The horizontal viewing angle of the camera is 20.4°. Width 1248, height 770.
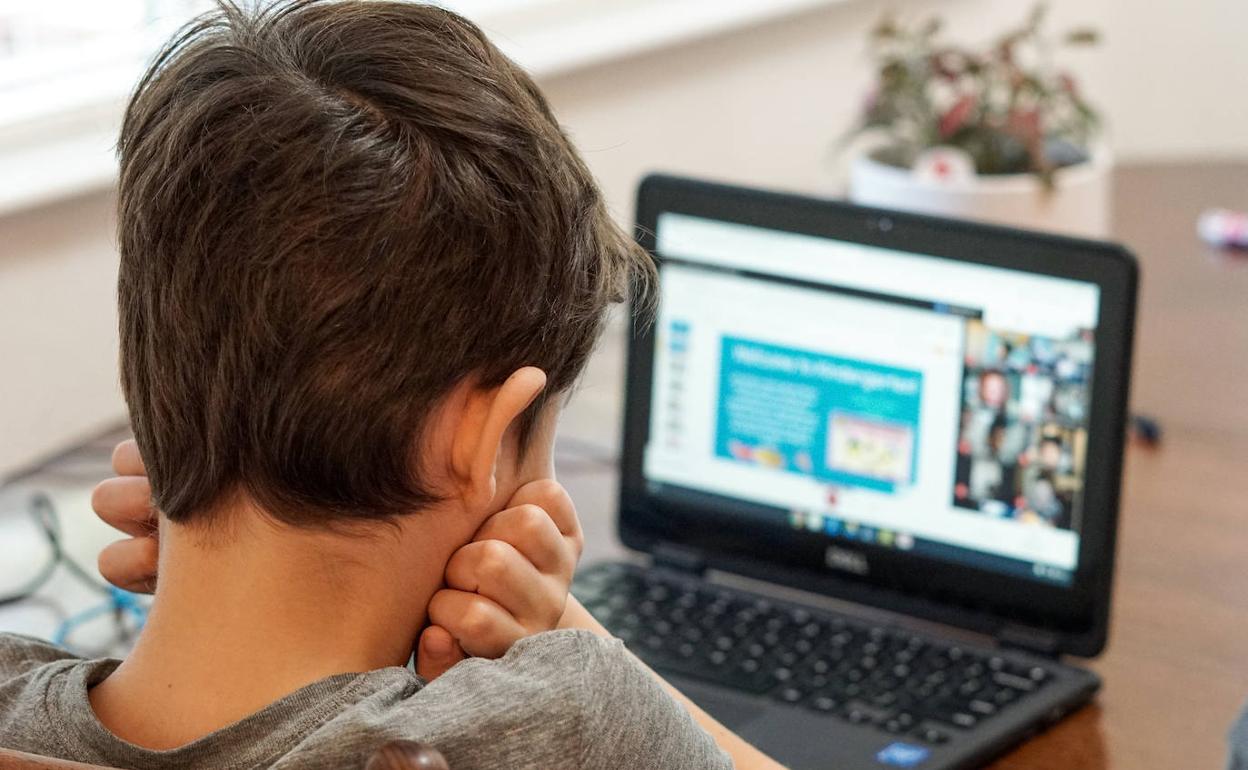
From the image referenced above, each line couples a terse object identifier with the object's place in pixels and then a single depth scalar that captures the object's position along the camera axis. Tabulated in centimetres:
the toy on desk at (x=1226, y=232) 233
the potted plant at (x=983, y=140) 200
